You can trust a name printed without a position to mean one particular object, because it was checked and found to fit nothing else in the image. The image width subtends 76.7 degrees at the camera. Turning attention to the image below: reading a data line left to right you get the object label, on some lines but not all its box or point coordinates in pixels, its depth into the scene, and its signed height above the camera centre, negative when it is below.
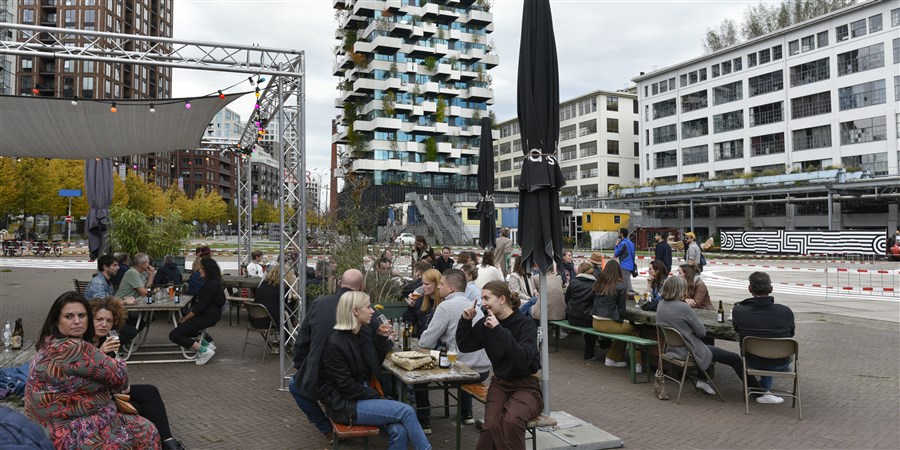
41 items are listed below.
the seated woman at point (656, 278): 9.05 -0.80
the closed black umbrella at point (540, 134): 5.53 +0.93
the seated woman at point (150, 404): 4.74 -1.43
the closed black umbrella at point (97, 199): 14.55 +0.94
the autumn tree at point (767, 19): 62.25 +23.83
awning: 10.80 +2.36
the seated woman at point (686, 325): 6.70 -1.16
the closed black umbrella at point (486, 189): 12.63 +0.93
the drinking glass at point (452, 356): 5.20 -1.15
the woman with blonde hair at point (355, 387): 4.57 -1.27
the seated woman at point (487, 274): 9.79 -0.76
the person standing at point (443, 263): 13.17 -0.75
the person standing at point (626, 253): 13.39 -0.59
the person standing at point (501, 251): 12.66 -0.47
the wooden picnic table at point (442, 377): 4.75 -1.24
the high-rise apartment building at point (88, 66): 74.88 +23.69
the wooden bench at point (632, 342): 7.37 -1.50
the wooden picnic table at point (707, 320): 7.02 -1.24
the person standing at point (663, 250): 13.68 -0.53
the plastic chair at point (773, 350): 6.12 -1.35
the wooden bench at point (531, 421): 4.59 -1.55
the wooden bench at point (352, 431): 4.53 -1.59
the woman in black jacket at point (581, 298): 8.64 -1.05
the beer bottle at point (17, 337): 7.16 -1.29
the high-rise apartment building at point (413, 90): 65.31 +16.69
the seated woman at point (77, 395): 3.79 -1.08
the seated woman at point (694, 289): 8.37 -0.91
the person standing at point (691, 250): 14.69 -0.58
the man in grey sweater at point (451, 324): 5.55 -0.93
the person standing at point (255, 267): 13.88 -0.82
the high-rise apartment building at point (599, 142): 72.69 +11.41
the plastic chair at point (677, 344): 6.73 -1.40
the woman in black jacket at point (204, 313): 8.66 -1.22
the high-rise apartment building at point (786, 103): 44.94 +11.54
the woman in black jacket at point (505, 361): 4.35 -1.04
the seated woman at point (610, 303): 8.15 -1.07
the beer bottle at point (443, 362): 5.18 -1.19
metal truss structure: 7.71 +2.38
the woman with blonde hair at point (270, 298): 8.94 -1.02
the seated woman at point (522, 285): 9.98 -0.98
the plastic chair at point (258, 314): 8.77 -1.25
